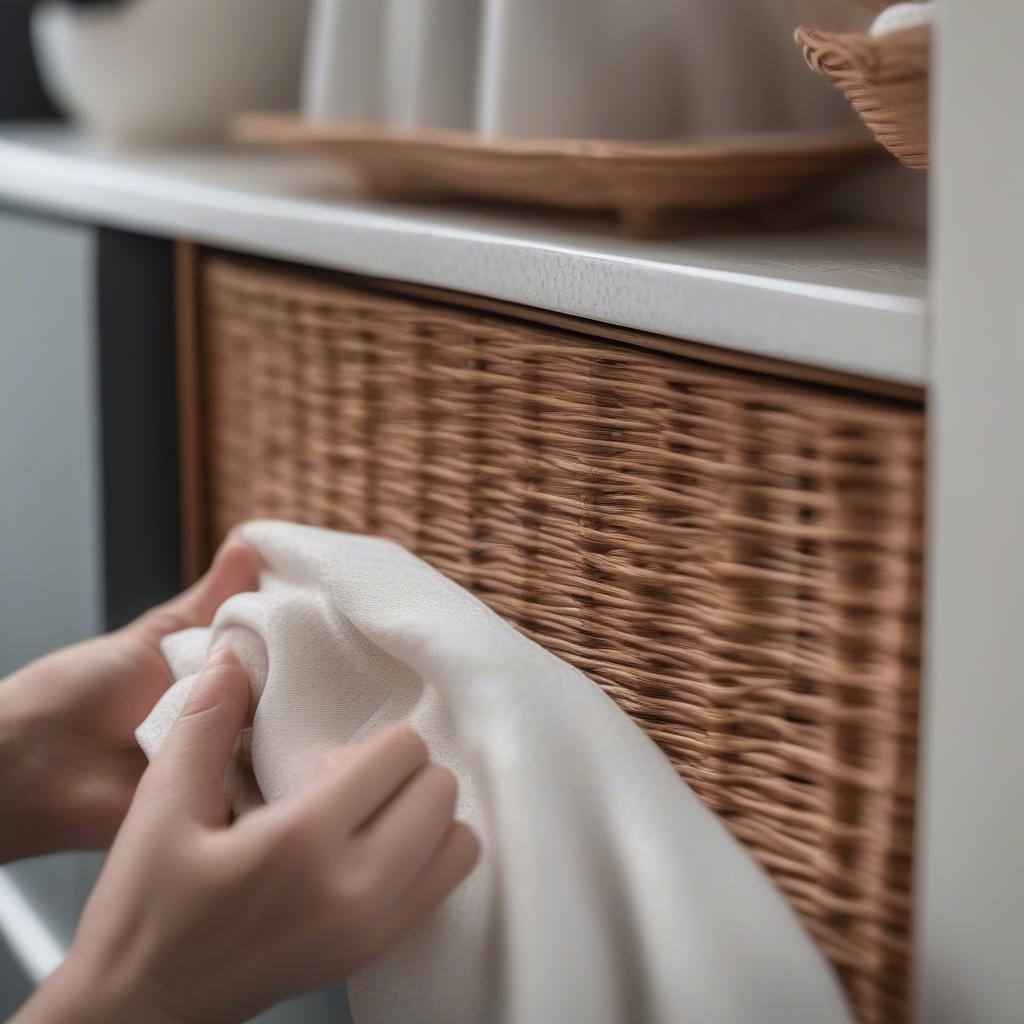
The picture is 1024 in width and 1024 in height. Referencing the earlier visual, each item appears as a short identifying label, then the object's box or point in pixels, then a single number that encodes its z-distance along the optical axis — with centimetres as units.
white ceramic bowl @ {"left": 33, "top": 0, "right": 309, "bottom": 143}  85
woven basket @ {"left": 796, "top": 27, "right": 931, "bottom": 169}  34
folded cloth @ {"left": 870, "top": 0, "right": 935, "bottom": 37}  34
